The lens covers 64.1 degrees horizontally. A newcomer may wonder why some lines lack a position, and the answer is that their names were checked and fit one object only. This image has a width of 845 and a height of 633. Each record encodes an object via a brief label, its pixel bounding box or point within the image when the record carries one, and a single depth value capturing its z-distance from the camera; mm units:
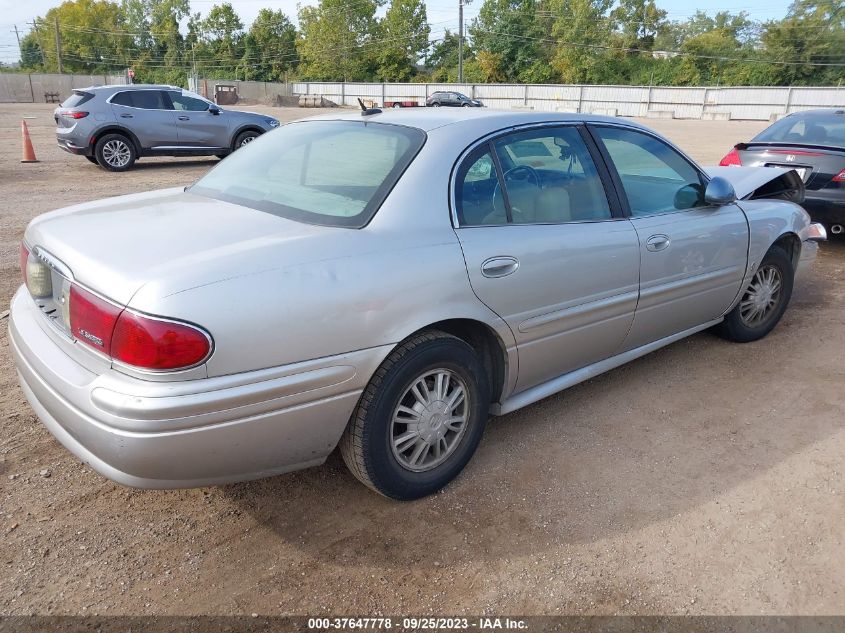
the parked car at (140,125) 12664
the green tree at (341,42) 76938
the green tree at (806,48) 61406
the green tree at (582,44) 68812
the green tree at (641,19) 73562
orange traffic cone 13640
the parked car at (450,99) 40934
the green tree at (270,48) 88000
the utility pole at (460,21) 54784
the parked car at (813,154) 6633
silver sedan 2166
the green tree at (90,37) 93688
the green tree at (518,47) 72125
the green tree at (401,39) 77625
